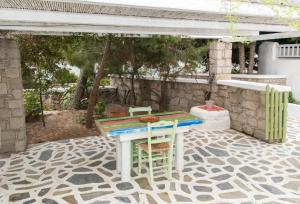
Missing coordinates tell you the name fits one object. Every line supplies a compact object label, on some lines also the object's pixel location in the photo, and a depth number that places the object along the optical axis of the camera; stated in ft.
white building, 41.96
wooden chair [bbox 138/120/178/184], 16.96
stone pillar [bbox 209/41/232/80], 30.66
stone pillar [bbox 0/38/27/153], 22.93
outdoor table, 17.37
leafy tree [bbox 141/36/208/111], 30.32
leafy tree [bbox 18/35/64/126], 28.07
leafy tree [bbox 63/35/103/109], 31.63
